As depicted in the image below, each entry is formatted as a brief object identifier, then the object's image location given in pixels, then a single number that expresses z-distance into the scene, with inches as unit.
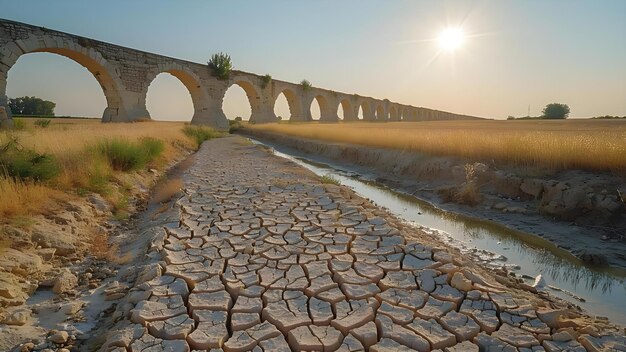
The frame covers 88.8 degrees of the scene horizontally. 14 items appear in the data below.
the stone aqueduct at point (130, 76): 508.7
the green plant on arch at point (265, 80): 1182.5
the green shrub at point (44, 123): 491.2
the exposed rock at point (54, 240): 122.9
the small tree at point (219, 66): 949.8
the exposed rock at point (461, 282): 94.6
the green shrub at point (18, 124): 391.6
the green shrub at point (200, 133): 644.4
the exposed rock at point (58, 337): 76.0
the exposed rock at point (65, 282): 99.4
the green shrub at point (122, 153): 250.7
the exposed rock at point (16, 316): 79.8
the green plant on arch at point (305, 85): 1417.3
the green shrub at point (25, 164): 159.2
